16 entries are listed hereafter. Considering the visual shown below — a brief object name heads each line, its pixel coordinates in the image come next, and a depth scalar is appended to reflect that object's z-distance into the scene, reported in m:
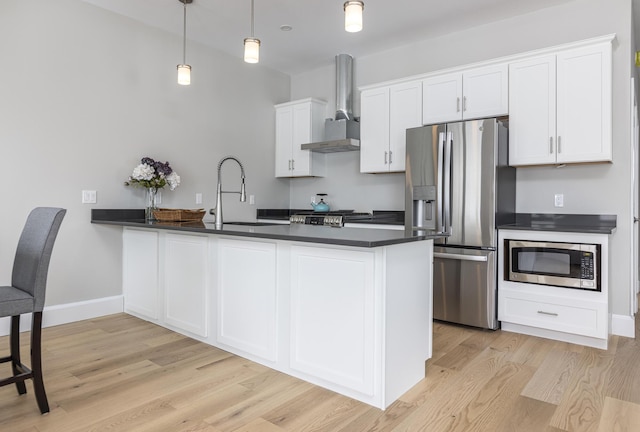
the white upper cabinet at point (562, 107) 3.15
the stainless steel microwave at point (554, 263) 3.02
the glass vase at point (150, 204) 3.89
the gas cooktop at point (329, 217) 4.29
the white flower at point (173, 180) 4.00
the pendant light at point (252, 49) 2.73
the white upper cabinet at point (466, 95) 3.61
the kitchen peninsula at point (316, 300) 2.09
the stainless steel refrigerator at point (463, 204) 3.39
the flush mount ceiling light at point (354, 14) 2.12
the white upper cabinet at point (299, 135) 5.11
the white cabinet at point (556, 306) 2.98
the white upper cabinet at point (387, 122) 4.14
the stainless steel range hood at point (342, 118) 4.78
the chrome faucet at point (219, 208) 3.12
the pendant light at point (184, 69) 3.35
